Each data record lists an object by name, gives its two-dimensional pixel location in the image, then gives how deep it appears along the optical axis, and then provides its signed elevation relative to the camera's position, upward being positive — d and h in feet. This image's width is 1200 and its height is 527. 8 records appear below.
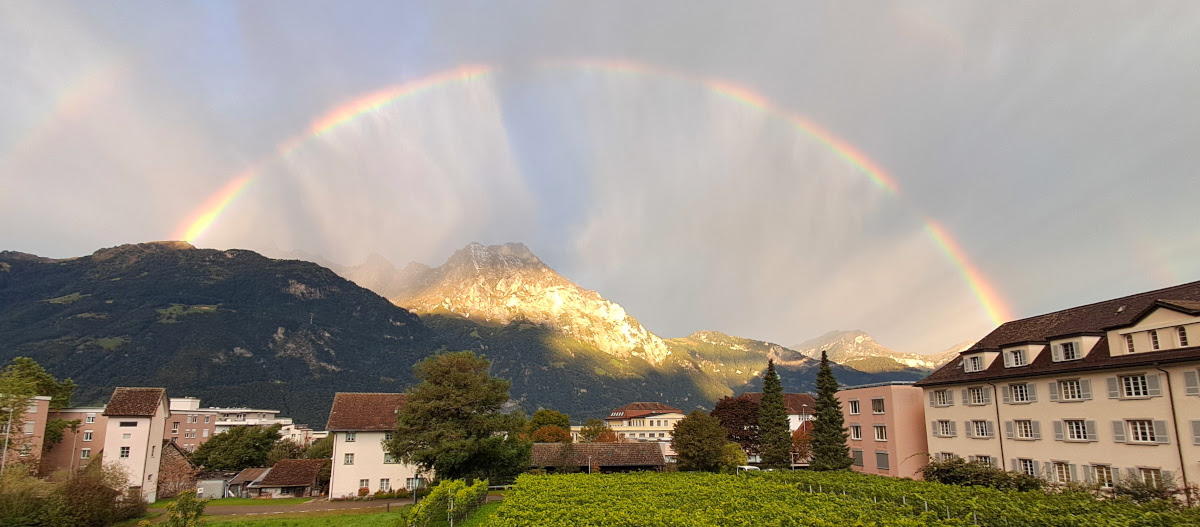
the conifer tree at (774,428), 215.31 -14.31
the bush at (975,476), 106.32 -16.99
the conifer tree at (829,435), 173.68 -13.42
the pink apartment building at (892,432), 166.09 -12.28
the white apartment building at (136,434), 172.55 -12.90
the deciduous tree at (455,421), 147.95 -7.89
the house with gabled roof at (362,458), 176.24 -20.77
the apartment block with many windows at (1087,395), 94.02 -0.81
